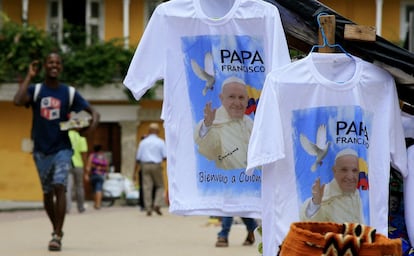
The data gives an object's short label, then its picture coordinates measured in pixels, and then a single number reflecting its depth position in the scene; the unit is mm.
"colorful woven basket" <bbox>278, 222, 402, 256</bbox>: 8871
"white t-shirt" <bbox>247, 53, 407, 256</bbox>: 11025
